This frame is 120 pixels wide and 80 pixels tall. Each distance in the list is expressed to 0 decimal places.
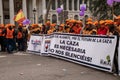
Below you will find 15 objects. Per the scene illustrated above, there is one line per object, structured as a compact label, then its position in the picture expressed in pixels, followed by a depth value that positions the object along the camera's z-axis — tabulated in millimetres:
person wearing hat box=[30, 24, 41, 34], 20759
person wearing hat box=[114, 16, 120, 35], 12103
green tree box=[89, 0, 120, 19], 27466
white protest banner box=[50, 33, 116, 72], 11766
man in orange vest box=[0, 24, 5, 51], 21511
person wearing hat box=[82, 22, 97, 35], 14969
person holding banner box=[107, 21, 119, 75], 11555
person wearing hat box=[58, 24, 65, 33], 19162
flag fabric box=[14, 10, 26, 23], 24259
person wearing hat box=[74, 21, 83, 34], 17000
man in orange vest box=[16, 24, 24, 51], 21969
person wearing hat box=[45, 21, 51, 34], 20656
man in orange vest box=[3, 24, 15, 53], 20606
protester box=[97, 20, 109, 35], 13227
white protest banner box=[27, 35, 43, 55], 18531
